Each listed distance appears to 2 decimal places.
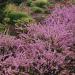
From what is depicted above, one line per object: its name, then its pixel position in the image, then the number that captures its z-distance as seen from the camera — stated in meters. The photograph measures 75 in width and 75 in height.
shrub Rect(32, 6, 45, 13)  11.88
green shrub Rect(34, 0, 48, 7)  12.72
